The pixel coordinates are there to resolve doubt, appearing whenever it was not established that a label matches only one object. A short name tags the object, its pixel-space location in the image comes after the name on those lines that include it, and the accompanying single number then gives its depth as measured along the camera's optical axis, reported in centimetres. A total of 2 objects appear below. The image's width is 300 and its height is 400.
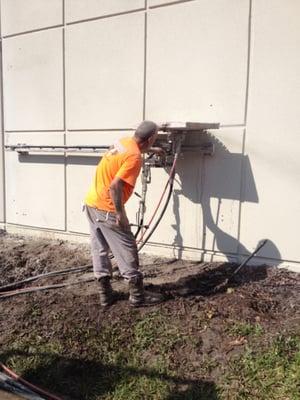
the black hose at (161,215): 489
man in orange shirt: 378
